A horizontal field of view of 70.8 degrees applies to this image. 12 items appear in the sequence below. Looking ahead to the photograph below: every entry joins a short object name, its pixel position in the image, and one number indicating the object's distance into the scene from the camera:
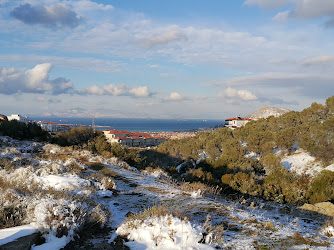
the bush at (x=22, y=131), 22.64
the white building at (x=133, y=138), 76.81
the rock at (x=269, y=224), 5.16
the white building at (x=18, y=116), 56.47
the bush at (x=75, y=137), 23.14
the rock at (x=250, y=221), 5.38
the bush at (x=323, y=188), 12.31
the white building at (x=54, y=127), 92.38
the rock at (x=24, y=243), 3.47
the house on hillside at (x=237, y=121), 75.12
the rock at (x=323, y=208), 8.42
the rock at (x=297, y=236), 4.52
